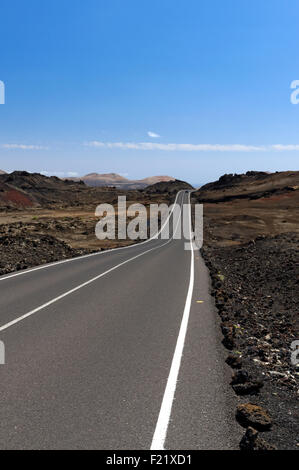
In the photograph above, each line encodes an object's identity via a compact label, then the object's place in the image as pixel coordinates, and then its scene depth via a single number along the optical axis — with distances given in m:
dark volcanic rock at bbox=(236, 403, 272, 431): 4.94
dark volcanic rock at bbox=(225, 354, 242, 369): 7.04
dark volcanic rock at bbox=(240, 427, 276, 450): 4.35
